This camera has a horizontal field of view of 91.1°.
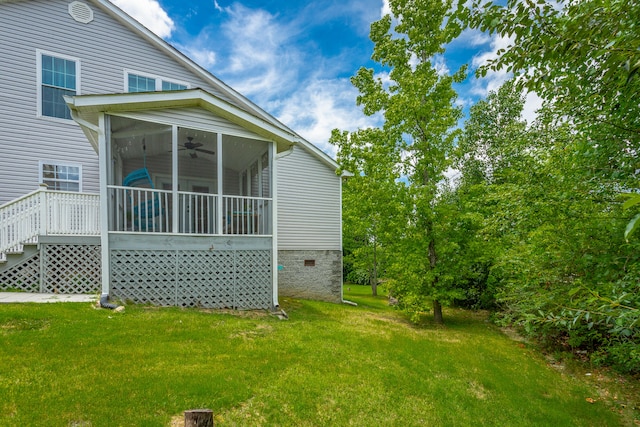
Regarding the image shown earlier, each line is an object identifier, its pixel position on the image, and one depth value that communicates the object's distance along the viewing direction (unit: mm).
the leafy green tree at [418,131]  9070
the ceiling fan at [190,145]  8500
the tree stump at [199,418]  2480
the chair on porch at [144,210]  7230
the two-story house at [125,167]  6668
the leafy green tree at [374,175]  9406
